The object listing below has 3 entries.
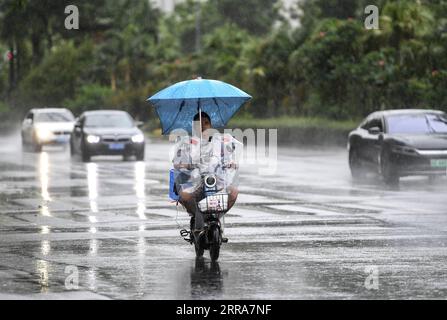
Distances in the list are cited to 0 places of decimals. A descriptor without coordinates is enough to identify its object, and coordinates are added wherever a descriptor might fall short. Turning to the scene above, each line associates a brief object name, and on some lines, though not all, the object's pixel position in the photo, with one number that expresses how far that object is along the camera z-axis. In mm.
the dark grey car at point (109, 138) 35969
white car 43969
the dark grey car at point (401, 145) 25172
